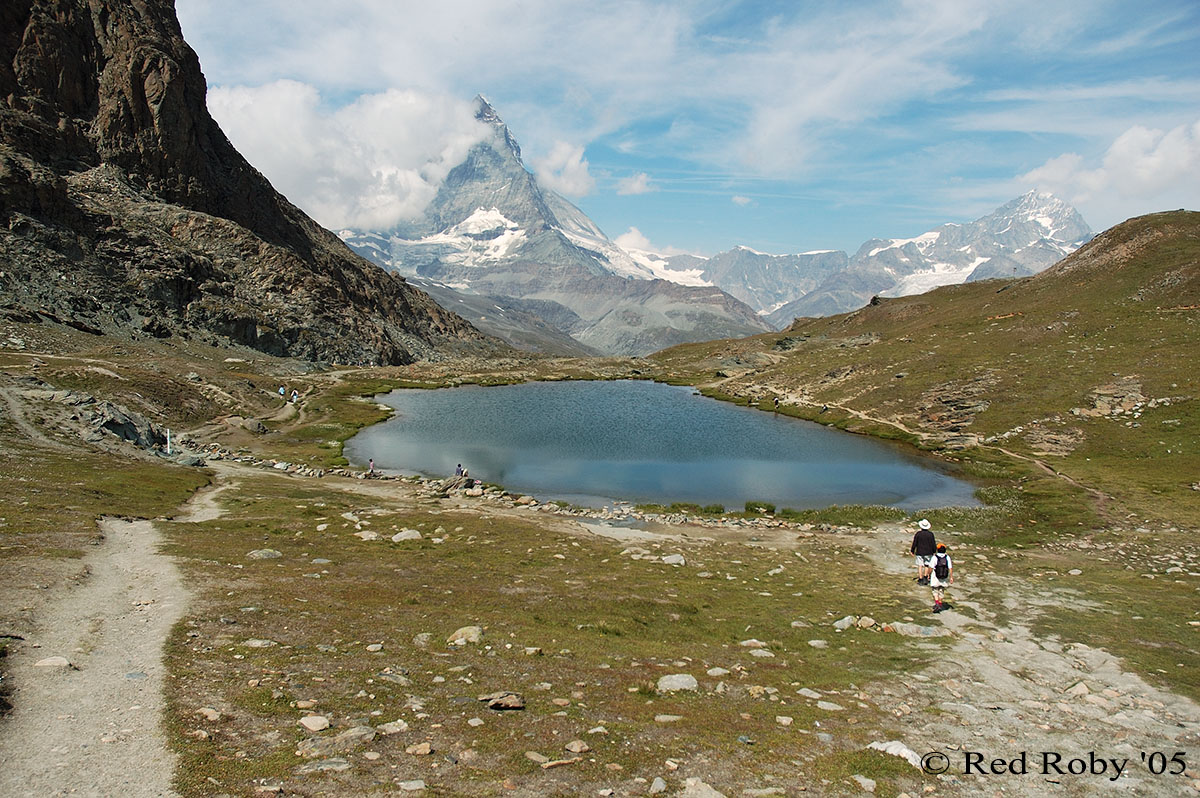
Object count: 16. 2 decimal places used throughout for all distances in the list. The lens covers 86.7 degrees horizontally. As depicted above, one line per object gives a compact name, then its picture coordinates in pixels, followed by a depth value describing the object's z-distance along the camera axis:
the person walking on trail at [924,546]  26.91
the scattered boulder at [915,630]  21.78
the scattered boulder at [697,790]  11.06
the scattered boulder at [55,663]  13.06
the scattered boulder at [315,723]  11.88
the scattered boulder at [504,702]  13.64
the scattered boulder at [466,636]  17.62
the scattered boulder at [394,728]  12.17
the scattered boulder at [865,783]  11.71
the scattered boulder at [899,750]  12.79
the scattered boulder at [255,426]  71.92
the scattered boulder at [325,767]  10.46
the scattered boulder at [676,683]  15.93
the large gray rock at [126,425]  47.69
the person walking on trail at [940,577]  24.69
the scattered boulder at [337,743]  11.09
